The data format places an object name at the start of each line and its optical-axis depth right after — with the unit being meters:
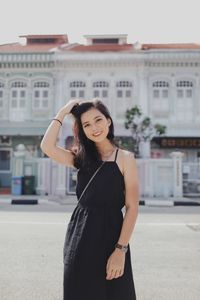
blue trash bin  14.10
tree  16.27
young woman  1.61
